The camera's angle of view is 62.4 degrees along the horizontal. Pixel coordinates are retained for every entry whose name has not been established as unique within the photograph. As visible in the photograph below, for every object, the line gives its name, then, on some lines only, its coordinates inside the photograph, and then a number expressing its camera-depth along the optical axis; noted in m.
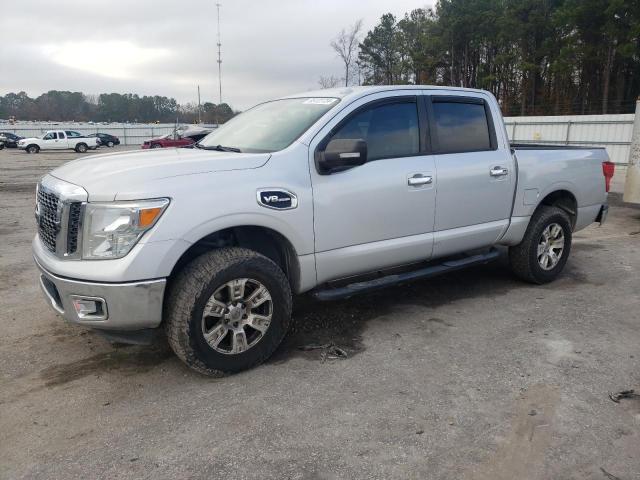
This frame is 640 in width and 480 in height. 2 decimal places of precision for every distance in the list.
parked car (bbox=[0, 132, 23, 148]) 44.55
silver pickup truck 3.16
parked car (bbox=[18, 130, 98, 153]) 38.97
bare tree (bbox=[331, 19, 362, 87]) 59.94
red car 31.30
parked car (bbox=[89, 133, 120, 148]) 47.50
